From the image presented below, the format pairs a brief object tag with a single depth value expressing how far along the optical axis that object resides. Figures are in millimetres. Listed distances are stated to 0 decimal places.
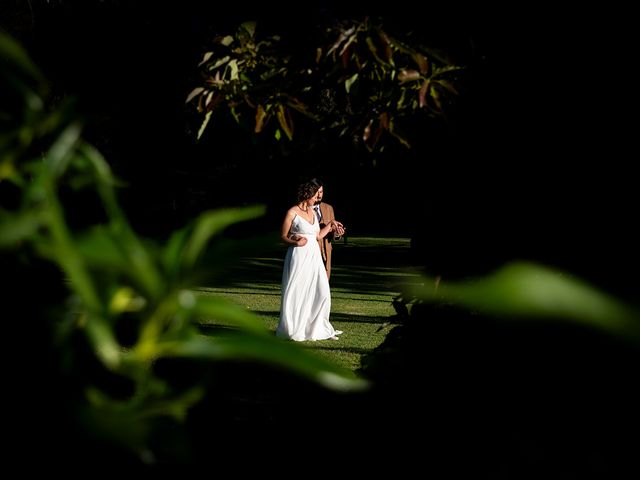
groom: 12611
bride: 12125
